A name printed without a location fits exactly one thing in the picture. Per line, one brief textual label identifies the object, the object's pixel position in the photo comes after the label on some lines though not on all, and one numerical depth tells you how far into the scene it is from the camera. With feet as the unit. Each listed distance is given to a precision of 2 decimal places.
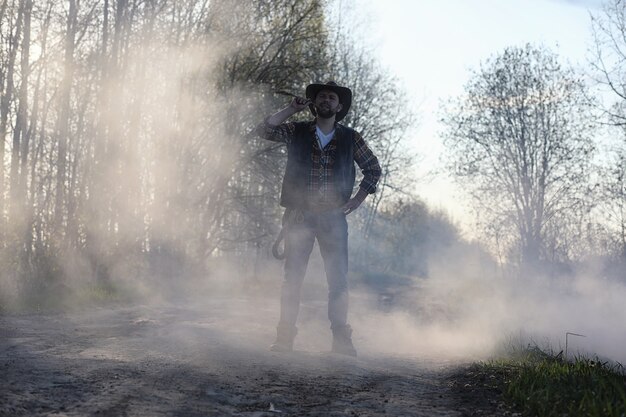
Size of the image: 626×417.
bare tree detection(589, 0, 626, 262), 59.88
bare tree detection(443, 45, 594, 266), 97.60
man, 19.60
